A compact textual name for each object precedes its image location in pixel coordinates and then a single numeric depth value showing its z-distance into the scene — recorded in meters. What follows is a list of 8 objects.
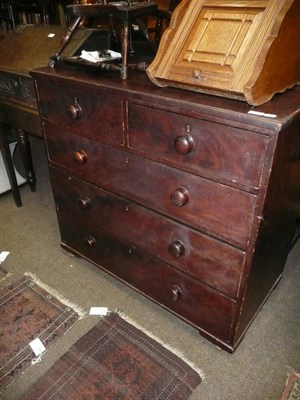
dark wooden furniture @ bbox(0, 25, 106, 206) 1.78
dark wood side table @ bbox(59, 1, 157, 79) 1.21
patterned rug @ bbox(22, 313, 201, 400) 1.34
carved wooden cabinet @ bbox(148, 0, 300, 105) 0.96
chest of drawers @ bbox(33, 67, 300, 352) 0.99
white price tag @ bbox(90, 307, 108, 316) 1.68
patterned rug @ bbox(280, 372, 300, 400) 1.30
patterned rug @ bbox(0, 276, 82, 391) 1.47
